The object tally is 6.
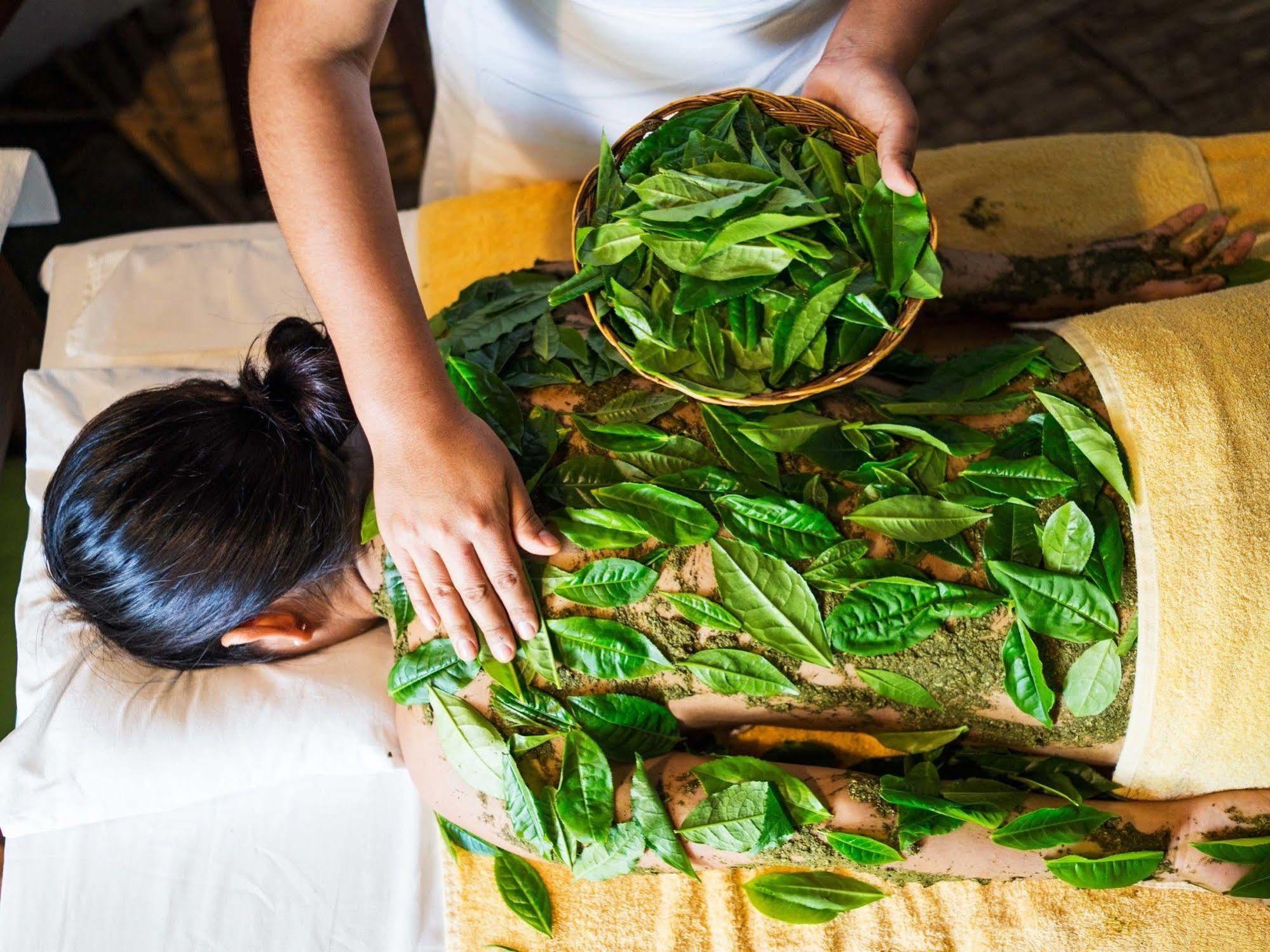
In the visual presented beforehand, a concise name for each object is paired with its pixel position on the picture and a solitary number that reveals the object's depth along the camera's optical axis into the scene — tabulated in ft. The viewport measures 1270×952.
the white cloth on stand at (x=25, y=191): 5.12
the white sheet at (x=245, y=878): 4.12
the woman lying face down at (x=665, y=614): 3.26
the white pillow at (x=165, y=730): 4.12
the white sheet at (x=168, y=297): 5.17
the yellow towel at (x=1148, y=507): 3.25
